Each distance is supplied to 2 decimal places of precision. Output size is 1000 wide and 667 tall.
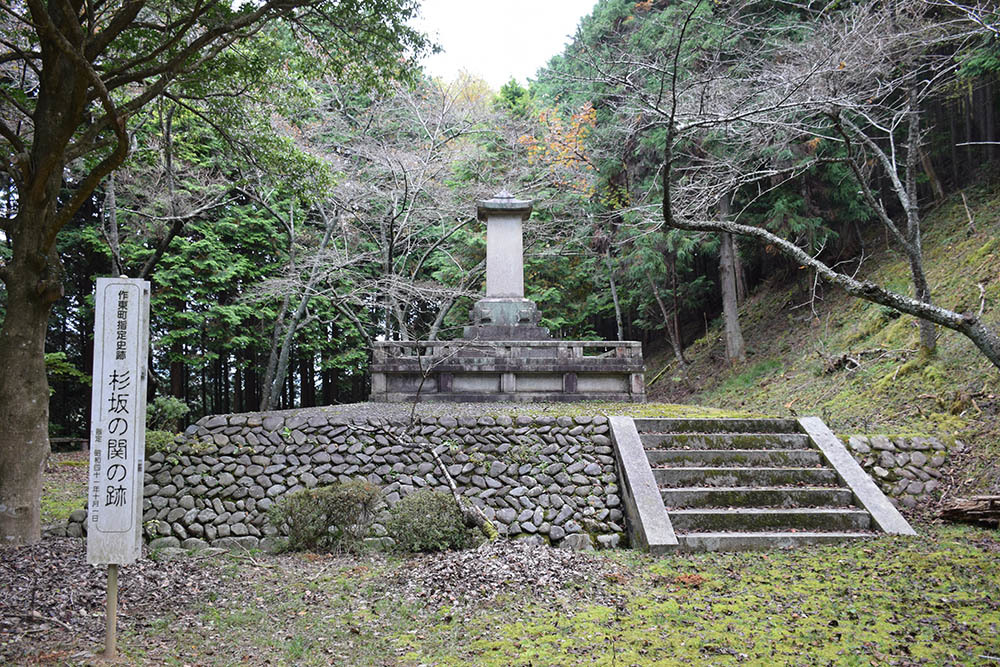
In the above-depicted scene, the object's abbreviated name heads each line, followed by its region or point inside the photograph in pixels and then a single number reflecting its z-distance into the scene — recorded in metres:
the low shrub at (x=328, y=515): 6.66
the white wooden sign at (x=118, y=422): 4.15
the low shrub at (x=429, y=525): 6.49
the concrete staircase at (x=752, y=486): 6.63
